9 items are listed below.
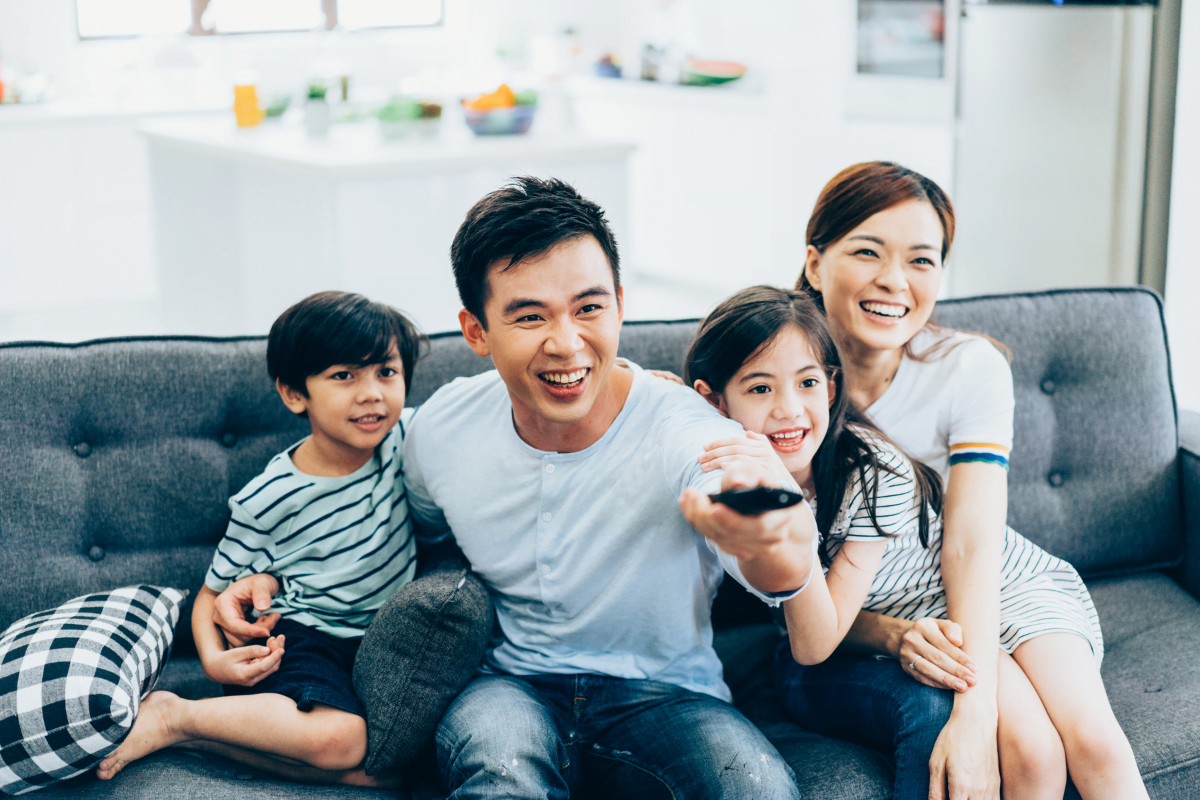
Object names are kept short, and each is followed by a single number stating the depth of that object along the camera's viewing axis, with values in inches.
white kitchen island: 133.0
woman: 55.3
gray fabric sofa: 60.1
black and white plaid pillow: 52.3
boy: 62.7
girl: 55.4
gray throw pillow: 56.6
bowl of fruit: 148.6
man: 53.2
